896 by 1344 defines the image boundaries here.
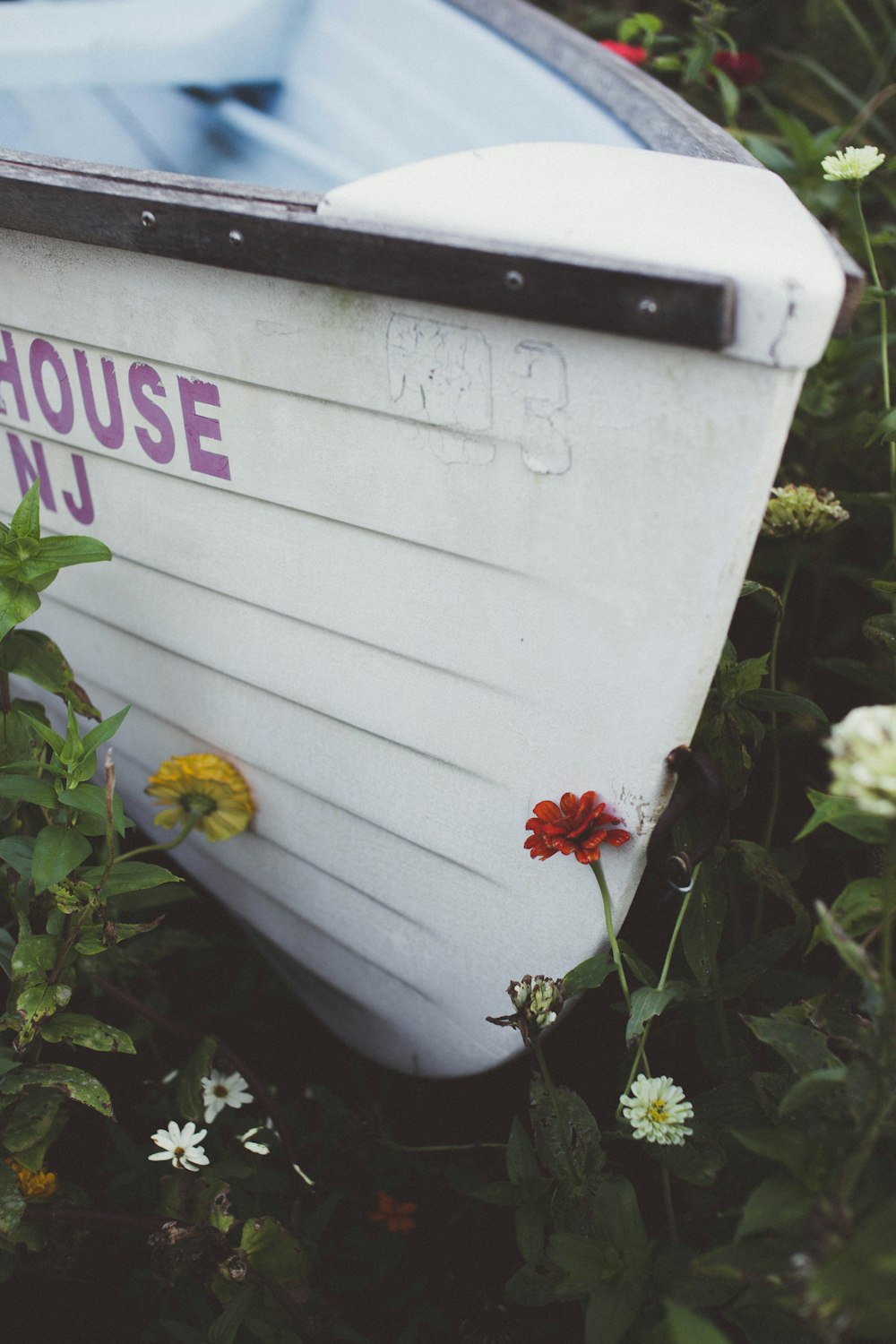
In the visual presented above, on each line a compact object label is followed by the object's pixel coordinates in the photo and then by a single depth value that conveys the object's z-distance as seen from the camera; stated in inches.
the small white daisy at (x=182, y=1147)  49.9
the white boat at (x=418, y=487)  40.6
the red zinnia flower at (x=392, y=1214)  58.7
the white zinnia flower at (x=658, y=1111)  43.6
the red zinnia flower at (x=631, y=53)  90.2
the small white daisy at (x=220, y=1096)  57.1
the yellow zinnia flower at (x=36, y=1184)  51.2
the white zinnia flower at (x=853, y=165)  53.8
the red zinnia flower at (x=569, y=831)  46.3
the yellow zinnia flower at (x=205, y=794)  64.8
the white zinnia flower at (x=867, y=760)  31.0
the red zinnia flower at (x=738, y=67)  89.3
